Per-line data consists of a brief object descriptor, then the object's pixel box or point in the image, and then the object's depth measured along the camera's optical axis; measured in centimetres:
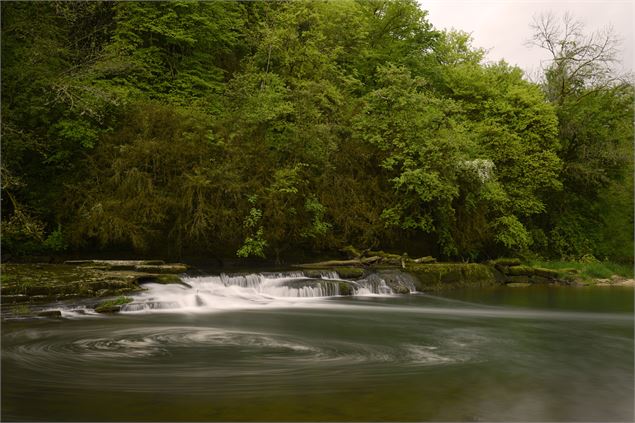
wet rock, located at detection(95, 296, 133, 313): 1253
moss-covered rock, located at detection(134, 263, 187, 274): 1577
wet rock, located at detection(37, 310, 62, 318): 1166
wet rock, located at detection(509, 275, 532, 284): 2323
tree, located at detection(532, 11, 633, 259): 2950
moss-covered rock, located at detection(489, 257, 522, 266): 2391
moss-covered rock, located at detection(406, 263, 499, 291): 2006
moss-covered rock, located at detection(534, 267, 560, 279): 2369
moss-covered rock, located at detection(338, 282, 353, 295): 1769
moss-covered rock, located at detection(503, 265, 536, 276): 2353
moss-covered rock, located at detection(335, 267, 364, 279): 1892
